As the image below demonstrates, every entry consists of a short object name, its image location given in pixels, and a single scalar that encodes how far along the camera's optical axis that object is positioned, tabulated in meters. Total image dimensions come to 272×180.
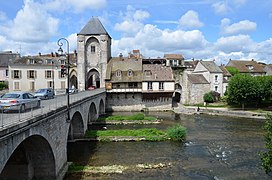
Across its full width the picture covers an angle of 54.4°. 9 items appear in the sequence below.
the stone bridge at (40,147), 11.06
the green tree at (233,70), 63.69
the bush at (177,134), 26.14
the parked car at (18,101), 13.18
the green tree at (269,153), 12.75
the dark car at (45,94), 25.67
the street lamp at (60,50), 16.80
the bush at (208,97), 49.78
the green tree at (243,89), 42.53
